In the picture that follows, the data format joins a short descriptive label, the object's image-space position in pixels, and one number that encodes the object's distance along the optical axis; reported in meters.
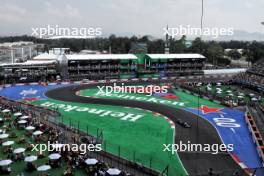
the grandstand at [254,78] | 58.72
